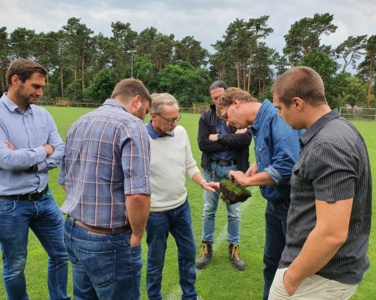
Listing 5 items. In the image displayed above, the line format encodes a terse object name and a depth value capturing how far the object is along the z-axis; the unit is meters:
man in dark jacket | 4.24
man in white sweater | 3.05
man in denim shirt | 2.60
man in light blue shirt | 2.84
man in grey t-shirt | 1.52
